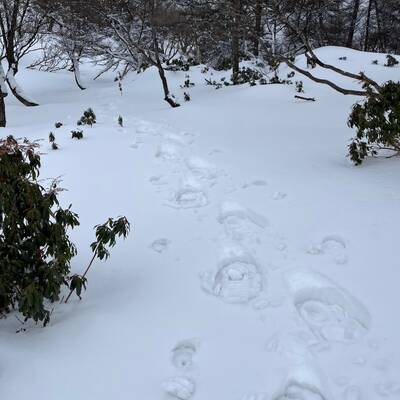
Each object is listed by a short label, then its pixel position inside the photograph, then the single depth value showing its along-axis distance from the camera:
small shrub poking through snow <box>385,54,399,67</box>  12.94
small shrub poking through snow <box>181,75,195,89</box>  15.72
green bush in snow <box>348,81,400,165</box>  4.85
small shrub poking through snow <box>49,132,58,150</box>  6.95
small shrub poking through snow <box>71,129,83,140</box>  7.58
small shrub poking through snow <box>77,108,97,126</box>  8.75
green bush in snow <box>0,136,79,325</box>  2.40
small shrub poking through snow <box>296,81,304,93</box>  10.68
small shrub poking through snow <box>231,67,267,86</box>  14.18
